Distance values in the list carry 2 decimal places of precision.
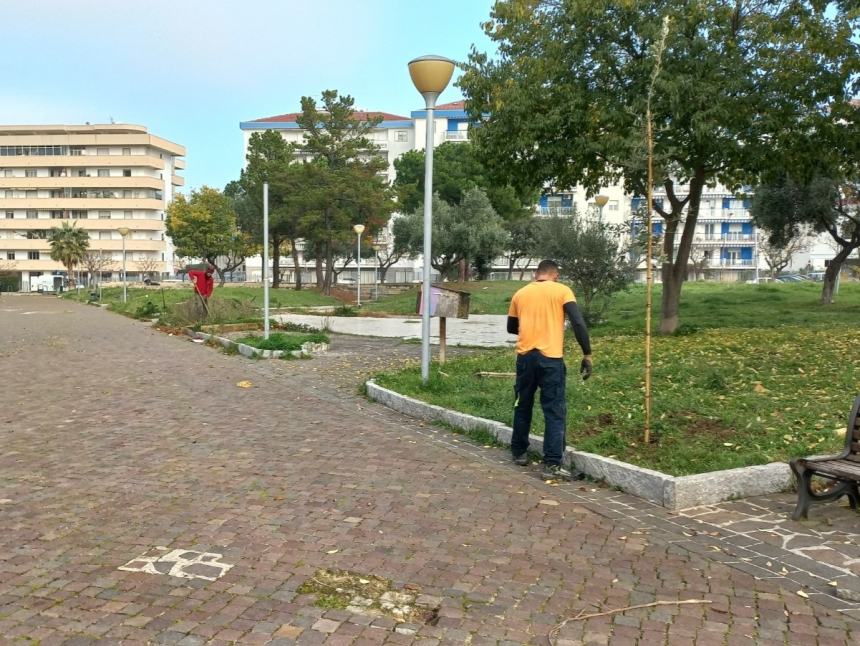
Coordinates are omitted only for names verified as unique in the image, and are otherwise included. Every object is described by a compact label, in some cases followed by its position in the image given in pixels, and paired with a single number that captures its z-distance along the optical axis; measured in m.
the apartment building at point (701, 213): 80.00
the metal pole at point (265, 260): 14.18
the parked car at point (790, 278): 68.75
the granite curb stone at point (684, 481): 5.23
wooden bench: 4.80
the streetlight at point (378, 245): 67.76
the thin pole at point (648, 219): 6.12
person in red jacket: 21.02
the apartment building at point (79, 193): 86.94
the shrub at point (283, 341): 14.83
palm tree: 64.94
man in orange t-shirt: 6.07
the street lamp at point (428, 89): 9.38
